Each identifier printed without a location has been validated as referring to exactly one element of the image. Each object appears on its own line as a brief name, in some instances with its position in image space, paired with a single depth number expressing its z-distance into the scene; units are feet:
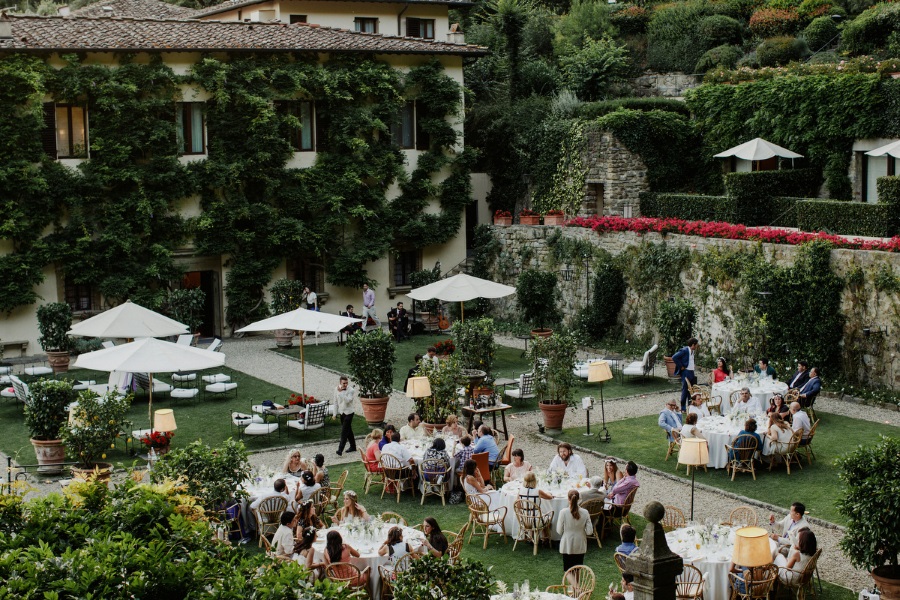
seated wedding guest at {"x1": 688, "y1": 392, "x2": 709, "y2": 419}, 58.30
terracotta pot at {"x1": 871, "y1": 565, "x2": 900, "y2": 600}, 36.81
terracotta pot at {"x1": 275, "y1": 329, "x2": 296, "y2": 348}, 91.97
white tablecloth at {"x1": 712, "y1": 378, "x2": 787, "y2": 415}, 64.39
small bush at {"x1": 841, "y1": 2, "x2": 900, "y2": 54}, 108.47
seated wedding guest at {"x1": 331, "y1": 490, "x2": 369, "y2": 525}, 43.21
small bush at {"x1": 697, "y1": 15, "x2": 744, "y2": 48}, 125.39
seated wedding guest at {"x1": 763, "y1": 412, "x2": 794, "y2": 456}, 54.70
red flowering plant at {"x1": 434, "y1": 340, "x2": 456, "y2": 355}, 80.74
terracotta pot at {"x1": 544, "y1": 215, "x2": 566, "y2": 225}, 99.95
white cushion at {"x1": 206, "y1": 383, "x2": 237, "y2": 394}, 72.90
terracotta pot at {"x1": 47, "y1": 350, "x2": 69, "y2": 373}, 82.17
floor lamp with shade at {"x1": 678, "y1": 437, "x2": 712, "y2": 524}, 44.21
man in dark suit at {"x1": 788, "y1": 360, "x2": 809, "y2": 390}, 65.82
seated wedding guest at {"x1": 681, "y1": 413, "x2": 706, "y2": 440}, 53.32
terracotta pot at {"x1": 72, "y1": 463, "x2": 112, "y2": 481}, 50.21
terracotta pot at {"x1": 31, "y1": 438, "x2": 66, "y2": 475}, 57.67
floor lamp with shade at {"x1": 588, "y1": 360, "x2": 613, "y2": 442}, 58.95
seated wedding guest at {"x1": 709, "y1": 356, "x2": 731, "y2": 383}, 67.82
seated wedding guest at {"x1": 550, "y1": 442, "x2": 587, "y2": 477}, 48.52
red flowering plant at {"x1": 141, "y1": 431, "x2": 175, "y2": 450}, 57.41
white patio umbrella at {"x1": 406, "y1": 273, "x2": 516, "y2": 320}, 77.56
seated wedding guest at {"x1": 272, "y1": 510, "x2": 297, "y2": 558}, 41.16
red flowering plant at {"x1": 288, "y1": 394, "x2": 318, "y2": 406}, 66.39
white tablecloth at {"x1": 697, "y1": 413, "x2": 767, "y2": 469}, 55.77
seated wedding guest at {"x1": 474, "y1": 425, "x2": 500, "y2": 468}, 53.01
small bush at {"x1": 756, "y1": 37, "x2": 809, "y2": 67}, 114.21
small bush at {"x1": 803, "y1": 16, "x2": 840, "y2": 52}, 117.80
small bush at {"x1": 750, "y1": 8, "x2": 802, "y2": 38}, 122.72
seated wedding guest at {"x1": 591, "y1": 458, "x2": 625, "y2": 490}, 48.19
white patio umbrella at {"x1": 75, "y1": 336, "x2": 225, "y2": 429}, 57.77
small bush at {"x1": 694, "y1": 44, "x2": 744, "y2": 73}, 118.94
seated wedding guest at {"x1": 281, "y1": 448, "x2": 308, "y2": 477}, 50.28
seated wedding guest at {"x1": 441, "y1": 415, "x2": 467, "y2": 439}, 56.08
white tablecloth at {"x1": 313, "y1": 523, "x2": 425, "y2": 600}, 40.06
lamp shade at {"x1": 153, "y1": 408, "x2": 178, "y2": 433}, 54.34
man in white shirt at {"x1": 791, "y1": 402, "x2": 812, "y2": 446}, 55.17
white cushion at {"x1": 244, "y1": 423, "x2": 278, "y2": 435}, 62.95
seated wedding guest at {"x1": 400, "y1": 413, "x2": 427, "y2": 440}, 56.49
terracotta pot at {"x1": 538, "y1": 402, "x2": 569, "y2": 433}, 63.87
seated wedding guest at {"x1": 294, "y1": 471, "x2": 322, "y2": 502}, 47.03
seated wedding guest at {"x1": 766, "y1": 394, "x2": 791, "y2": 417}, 58.30
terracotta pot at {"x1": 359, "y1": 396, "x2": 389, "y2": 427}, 67.51
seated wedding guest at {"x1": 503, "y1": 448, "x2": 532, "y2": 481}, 49.44
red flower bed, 71.77
